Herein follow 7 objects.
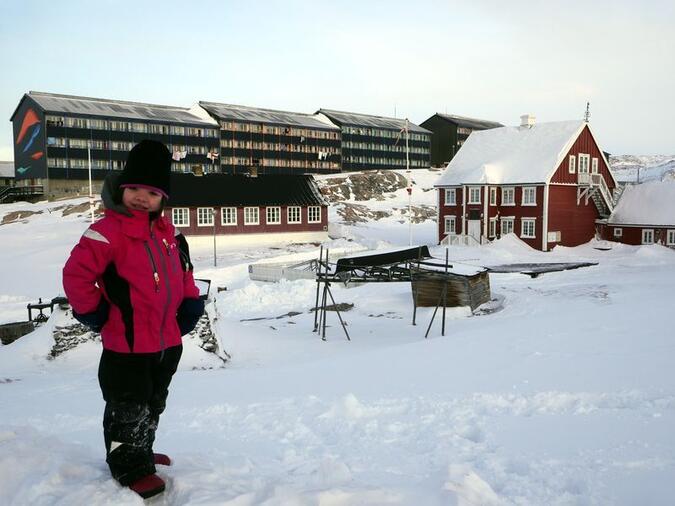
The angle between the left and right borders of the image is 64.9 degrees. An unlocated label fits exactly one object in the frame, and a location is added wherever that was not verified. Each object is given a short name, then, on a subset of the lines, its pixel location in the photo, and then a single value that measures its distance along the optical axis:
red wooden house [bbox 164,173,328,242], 41.31
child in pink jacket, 3.46
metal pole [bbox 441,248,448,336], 14.17
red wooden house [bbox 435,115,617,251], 36.88
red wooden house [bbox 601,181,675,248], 36.16
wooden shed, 17.92
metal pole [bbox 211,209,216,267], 39.56
